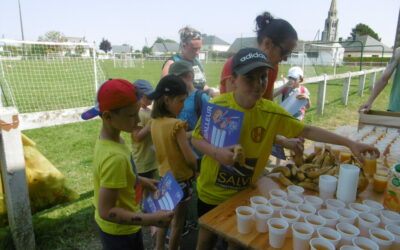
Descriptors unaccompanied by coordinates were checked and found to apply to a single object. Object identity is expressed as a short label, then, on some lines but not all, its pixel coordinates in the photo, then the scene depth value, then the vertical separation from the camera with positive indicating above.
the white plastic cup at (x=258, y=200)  1.59 -0.77
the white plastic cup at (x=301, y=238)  1.26 -0.78
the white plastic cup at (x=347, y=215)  1.44 -0.78
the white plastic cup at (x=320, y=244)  1.23 -0.78
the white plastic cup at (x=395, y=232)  1.32 -0.80
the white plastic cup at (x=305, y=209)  1.49 -0.78
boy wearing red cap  1.48 -0.55
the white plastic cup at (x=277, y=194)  1.71 -0.78
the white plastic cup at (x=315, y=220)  1.40 -0.78
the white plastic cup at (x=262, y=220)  1.41 -0.77
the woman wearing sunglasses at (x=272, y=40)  2.31 +0.23
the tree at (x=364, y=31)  80.00 +10.49
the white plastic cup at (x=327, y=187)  1.77 -0.76
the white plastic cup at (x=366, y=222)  1.39 -0.79
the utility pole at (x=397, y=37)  12.74 +1.39
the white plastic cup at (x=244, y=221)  1.41 -0.78
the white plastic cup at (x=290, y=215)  1.40 -0.77
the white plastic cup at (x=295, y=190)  1.75 -0.79
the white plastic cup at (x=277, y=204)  1.53 -0.77
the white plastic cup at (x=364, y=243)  1.24 -0.79
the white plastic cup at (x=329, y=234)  1.29 -0.78
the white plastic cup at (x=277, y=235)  1.29 -0.78
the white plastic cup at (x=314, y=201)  1.59 -0.78
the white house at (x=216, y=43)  87.62 +8.31
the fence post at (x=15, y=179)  2.26 -0.97
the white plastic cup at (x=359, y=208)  1.57 -0.80
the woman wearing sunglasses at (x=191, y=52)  3.63 +0.19
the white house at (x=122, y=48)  101.56 +6.65
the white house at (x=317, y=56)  19.00 +0.83
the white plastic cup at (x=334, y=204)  1.59 -0.79
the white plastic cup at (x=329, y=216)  1.42 -0.78
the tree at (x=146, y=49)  103.12 +6.34
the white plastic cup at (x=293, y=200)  1.57 -0.78
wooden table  1.35 -0.84
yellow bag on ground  3.04 -1.30
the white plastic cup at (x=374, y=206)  1.56 -0.81
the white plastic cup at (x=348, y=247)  1.22 -0.78
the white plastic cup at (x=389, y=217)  1.45 -0.80
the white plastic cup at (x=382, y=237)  1.27 -0.79
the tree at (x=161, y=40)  117.50 +11.32
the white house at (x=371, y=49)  57.73 +4.10
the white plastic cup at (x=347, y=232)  1.30 -0.79
